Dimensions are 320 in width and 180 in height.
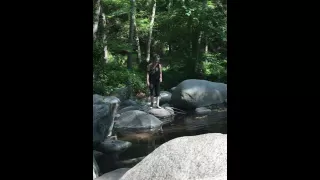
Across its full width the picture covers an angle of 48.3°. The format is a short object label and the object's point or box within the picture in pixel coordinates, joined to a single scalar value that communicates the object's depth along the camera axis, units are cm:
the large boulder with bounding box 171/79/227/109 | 1204
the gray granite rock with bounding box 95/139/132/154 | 746
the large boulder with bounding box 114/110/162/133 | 920
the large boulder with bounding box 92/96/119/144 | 757
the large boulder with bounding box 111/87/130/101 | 1208
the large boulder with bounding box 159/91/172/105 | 1338
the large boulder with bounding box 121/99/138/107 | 1212
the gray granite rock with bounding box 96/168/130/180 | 507
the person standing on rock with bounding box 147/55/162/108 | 988
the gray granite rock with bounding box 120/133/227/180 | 405
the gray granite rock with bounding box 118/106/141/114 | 1109
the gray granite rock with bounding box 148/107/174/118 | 1065
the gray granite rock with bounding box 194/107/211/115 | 1146
